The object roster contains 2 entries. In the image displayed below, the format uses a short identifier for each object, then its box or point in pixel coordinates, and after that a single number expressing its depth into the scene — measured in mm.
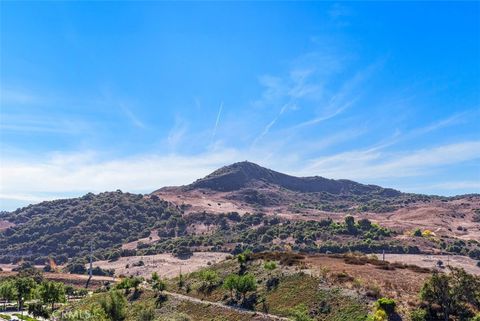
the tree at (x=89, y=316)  57281
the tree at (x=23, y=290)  82875
